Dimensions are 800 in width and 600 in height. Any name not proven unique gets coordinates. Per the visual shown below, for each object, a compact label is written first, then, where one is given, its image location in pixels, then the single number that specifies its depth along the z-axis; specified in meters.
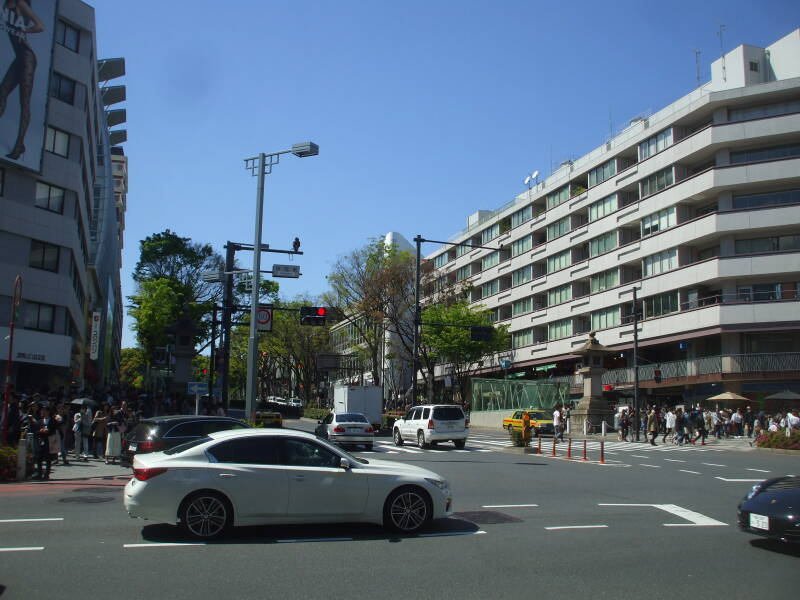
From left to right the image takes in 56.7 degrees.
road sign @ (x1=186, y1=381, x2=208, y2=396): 26.18
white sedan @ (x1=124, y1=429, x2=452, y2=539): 9.52
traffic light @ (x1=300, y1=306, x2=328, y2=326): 27.38
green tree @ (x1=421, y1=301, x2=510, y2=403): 62.69
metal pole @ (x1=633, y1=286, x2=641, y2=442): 38.50
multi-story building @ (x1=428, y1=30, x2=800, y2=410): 46.41
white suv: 30.09
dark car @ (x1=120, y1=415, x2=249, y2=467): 16.16
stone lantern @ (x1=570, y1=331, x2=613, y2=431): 42.25
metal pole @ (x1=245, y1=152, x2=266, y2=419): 23.88
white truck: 40.16
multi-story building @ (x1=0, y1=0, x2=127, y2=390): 33.97
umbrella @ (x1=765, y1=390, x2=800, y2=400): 42.16
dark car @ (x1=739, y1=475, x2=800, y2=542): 8.81
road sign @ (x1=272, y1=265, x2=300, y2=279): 24.66
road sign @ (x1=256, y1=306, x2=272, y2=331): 26.14
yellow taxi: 41.90
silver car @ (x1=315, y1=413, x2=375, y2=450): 28.64
